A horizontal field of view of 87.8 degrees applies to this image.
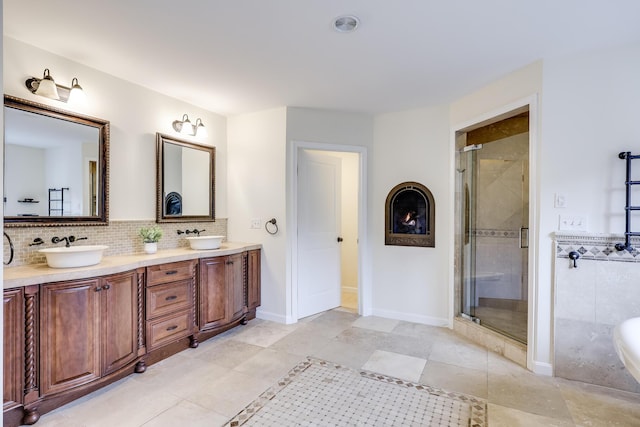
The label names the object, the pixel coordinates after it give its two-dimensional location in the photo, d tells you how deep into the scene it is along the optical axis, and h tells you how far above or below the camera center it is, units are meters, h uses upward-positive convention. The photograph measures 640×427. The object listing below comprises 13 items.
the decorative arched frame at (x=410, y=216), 3.72 -0.05
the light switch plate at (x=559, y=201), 2.52 +0.08
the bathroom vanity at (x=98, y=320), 1.95 -0.79
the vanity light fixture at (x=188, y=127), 3.49 +0.90
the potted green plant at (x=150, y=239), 3.03 -0.26
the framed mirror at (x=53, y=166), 2.33 +0.34
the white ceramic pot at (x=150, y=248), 3.02 -0.34
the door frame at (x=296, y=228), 3.77 -0.20
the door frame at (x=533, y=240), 2.62 -0.23
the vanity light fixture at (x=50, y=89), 2.37 +0.90
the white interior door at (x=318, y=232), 3.94 -0.26
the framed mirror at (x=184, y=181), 3.35 +0.33
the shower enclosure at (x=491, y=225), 3.36 -0.14
